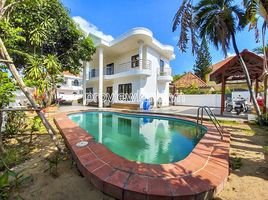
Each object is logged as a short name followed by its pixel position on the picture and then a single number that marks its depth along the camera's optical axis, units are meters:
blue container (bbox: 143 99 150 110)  11.80
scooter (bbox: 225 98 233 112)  9.90
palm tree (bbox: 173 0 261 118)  6.54
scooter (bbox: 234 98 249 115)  8.80
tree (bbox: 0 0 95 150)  3.11
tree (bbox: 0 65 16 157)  2.95
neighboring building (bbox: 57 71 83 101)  24.82
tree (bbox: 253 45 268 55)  7.30
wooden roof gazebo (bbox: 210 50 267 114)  7.50
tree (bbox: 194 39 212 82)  30.74
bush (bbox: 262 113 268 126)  6.22
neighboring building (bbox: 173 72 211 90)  19.48
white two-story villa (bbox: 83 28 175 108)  12.38
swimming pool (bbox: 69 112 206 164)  3.93
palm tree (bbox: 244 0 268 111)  3.88
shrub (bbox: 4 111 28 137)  4.44
